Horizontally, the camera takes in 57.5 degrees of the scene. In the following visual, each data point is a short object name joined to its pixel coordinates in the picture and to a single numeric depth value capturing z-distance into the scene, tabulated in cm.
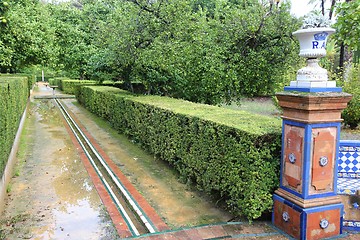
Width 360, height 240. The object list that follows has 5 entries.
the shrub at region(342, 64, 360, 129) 1205
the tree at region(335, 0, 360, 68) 552
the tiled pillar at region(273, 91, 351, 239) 381
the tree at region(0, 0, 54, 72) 1340
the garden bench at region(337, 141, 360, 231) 430
